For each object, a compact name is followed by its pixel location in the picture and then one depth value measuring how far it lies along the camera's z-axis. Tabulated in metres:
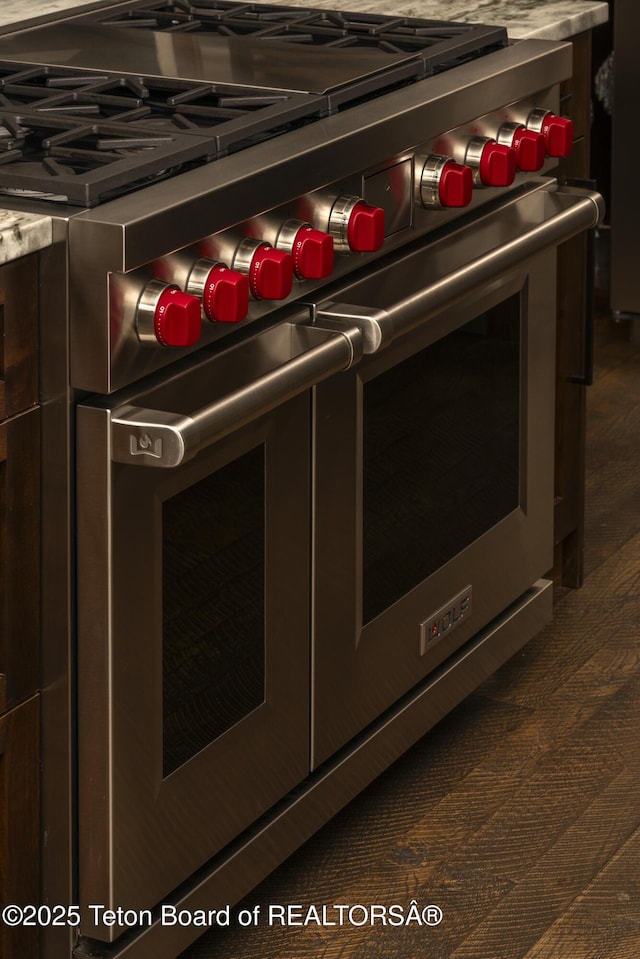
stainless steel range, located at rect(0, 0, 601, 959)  3.11
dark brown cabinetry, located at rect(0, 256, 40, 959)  3.03
